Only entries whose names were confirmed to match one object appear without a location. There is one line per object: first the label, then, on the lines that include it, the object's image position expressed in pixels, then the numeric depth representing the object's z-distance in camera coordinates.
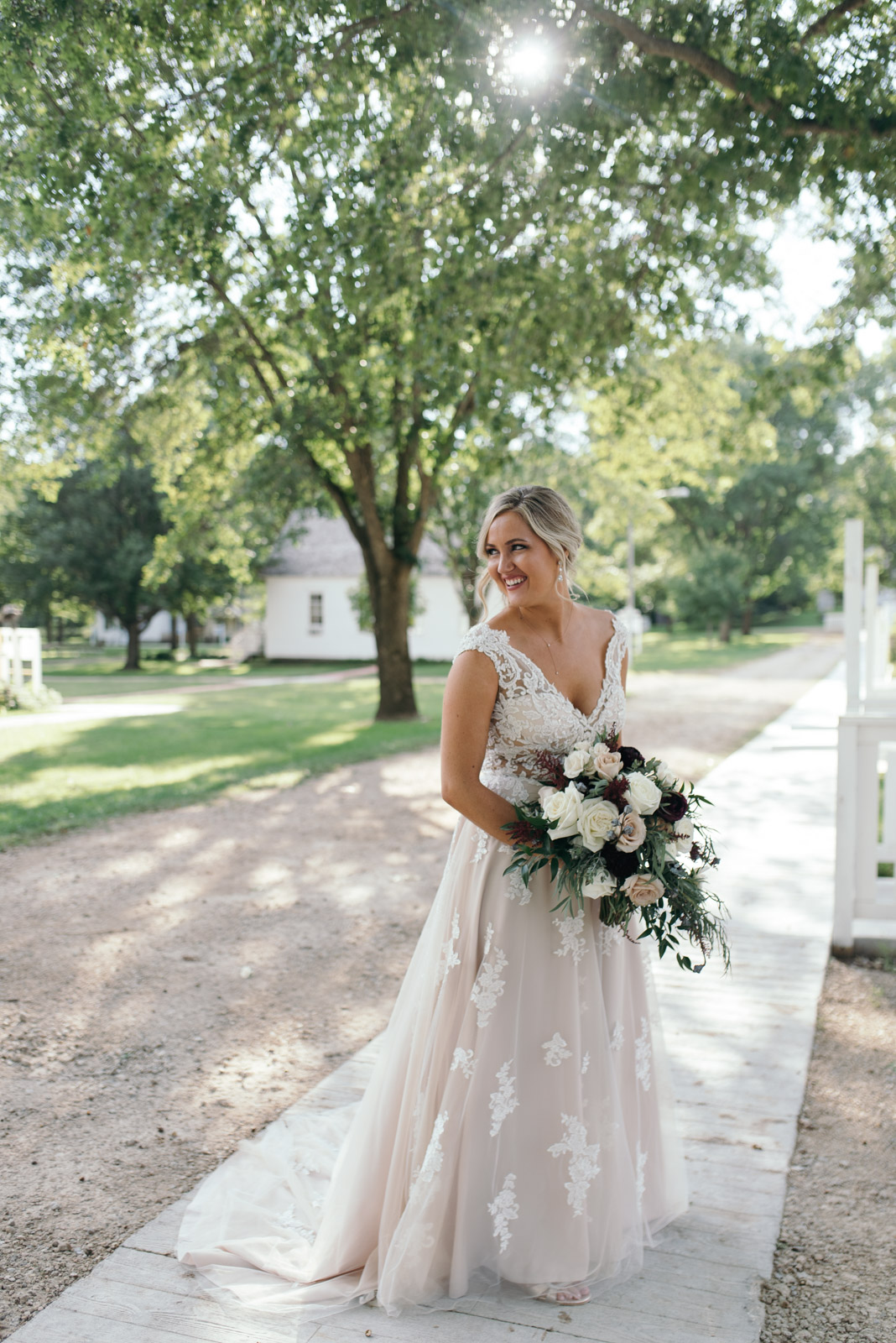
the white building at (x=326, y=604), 39.75
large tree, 7.33
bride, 2.92
